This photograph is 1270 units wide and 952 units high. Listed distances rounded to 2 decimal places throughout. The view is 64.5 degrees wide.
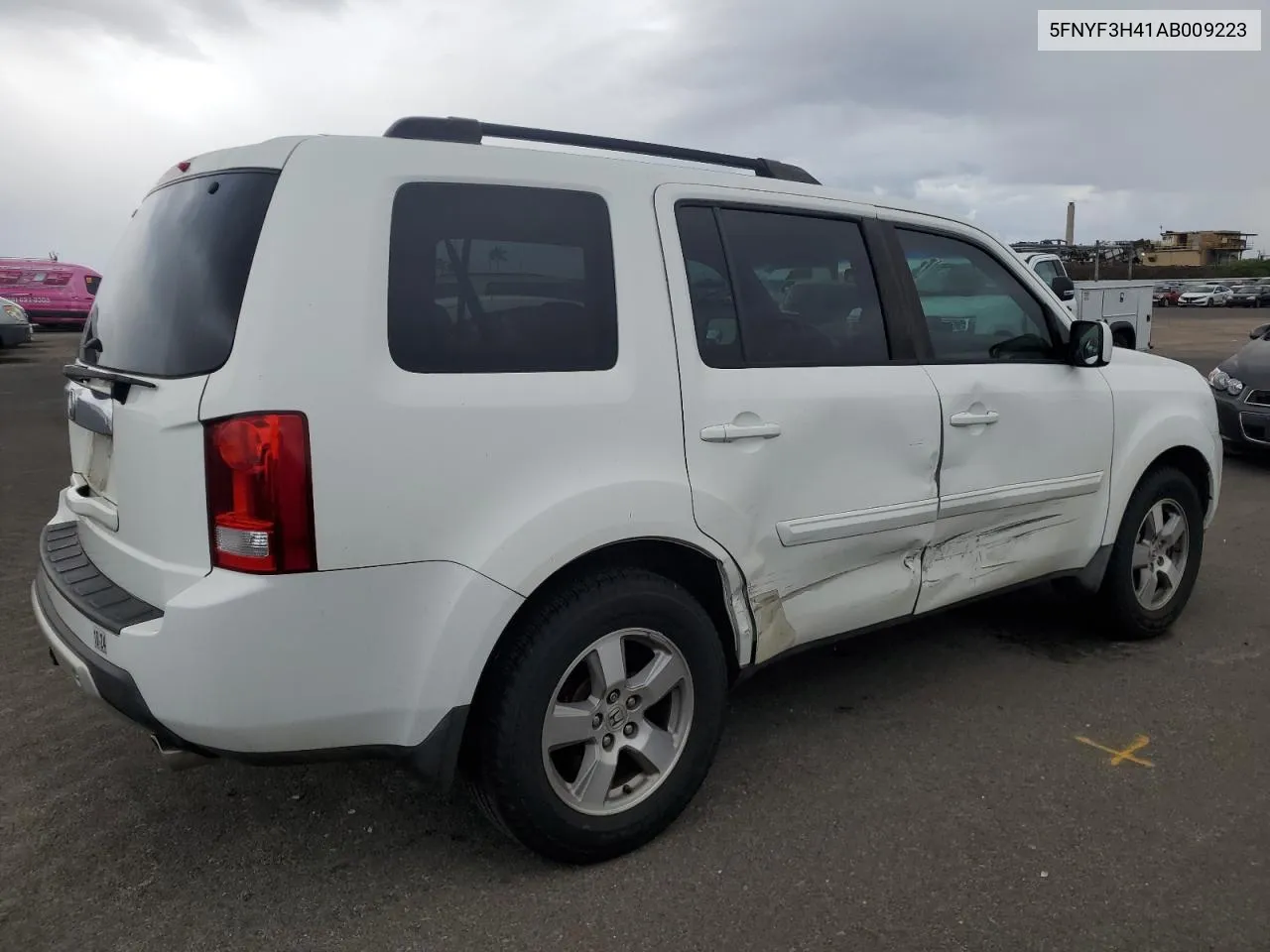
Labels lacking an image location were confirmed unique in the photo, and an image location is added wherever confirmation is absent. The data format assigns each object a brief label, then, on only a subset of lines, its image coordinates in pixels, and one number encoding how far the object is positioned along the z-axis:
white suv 2.18
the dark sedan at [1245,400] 8.39
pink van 24.44
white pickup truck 16.42
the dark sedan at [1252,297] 48.78
